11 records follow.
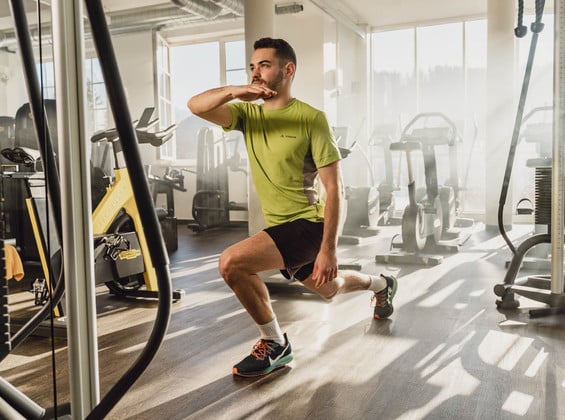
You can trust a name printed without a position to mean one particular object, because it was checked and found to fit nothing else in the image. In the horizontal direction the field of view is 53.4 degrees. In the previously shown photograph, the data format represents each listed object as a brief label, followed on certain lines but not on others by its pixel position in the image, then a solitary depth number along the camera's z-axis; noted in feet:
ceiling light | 19.26
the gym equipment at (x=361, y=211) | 19.20
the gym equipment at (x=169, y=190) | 17.19
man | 6.84
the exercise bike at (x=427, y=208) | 14.96
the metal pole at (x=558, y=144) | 7.15
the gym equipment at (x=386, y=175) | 18.49
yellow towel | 3.62
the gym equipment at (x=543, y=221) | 7.36
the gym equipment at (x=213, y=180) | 22.93
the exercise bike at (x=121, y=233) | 10.08
